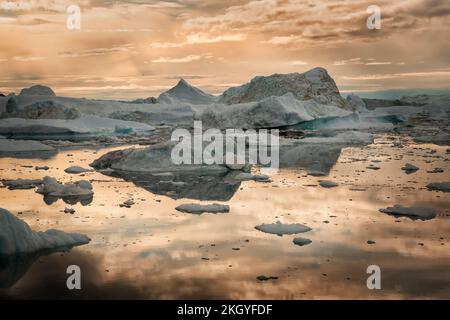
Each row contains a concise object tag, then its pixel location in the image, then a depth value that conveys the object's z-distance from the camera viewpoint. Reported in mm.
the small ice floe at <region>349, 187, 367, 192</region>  9297
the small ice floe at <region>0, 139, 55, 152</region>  16758
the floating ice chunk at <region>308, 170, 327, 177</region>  11320
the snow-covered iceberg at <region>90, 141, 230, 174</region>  11398
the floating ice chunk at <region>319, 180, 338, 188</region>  9688
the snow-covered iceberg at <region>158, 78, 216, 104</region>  56969
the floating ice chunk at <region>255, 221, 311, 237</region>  6289
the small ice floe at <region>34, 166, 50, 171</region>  12297
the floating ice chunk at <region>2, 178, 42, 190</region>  9612
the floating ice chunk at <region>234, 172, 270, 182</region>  10508
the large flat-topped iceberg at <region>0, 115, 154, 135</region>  24141
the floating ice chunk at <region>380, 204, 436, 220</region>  7070
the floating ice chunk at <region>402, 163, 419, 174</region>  11612
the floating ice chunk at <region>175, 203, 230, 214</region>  7430
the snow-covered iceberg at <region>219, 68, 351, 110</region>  30969
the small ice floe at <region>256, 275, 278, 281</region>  4664
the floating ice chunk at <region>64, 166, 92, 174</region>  11625
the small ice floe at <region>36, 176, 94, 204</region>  8484
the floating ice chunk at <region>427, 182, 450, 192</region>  9195
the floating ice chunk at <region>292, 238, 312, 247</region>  5773
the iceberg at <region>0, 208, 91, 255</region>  5398
